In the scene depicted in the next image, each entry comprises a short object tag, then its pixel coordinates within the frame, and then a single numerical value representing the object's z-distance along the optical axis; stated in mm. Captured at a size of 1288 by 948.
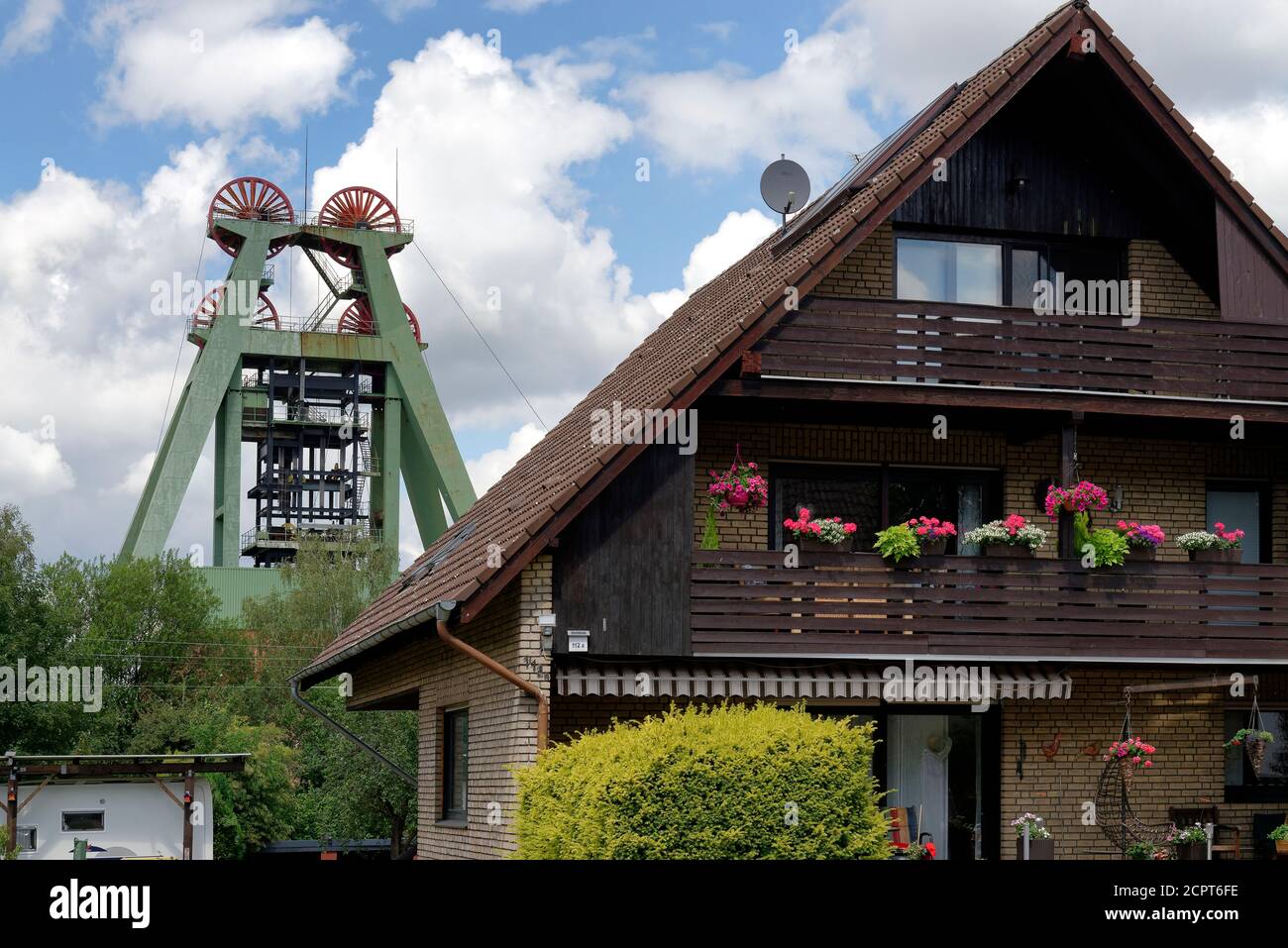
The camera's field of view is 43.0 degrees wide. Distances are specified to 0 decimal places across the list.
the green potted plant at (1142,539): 17781
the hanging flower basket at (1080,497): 17406
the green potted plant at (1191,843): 17047
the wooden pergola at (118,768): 28031
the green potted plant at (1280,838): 16969
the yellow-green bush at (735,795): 11578
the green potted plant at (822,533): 16969
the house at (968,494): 16406
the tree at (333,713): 42875
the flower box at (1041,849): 17500
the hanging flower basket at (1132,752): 17172
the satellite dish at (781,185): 20609
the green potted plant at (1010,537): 17438
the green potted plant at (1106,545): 17469
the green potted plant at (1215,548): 18172
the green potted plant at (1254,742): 16812
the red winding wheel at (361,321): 72500
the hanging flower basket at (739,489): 17000
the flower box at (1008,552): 17516
